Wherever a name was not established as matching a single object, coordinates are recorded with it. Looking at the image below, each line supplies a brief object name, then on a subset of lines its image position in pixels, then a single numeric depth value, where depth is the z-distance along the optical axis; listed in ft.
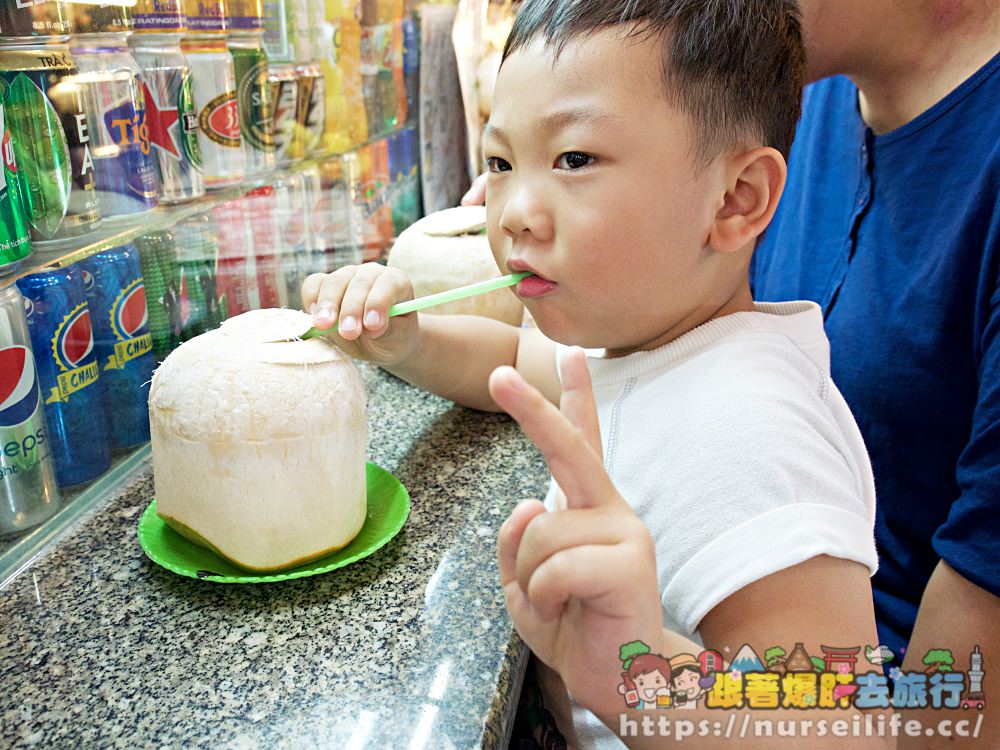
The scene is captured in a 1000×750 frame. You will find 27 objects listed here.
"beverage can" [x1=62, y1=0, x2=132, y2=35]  2.57
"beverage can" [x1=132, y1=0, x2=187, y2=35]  2.88
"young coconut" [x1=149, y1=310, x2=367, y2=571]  2.27
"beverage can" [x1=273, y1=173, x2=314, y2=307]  3.96
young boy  1.65
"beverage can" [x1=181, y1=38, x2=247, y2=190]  3.23
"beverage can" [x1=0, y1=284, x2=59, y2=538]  2.30
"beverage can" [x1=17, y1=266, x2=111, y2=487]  2.48
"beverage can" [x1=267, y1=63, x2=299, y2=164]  3.72
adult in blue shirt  2.66
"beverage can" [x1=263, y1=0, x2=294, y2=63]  3.82
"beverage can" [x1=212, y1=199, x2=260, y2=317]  3.53
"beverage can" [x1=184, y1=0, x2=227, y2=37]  3.12
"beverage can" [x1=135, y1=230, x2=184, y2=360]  3.03
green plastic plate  2.34
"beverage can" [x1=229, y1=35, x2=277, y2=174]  3.46
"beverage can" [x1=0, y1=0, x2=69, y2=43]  2.24
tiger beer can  2.63
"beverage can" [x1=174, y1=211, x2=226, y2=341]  3.25
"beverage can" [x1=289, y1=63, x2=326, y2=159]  3.95
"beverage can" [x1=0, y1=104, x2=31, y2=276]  2.24
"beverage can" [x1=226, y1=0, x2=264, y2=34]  3.37
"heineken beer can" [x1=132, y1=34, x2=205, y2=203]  2.96
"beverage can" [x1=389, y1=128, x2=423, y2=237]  5.49
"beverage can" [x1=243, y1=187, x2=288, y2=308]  3.74
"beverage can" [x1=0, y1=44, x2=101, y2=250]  2.30
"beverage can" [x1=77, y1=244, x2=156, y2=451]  2.72
